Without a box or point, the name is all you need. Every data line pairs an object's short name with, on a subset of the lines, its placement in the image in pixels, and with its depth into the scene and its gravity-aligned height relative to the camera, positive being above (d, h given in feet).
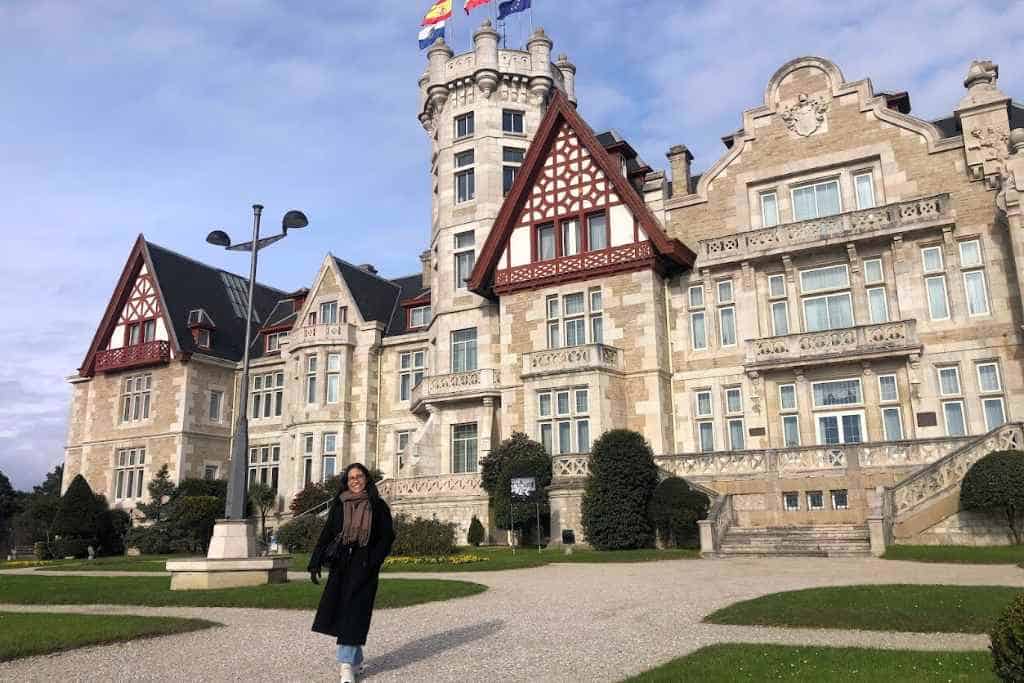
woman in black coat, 23.59 -1.54
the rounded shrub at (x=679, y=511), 76.89 -1.15
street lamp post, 53.06 +3.17
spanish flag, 127.65 +76.65
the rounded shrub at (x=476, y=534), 96.17 -3.49
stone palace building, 81.41 +22.78
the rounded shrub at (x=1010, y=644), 16.74 -3.17
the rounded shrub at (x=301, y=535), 99.60 -3.18
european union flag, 120.26 +72.80
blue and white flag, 129.80 +74.46
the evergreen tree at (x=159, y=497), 128.57 +2.46
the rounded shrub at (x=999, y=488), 62.64 +0.18
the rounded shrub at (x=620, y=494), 79.41 +0.65
